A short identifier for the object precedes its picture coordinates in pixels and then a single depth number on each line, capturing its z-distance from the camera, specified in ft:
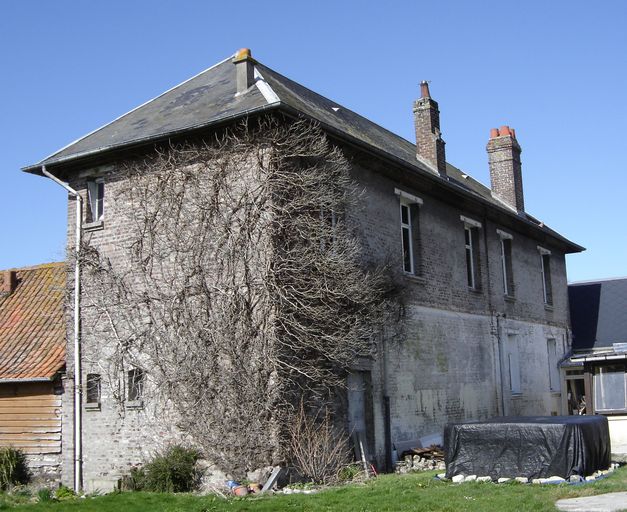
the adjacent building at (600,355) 73.72
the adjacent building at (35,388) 56.97
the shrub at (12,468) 54.95
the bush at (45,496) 44.95
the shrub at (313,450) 46.93
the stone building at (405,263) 54.49
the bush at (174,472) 47.73
